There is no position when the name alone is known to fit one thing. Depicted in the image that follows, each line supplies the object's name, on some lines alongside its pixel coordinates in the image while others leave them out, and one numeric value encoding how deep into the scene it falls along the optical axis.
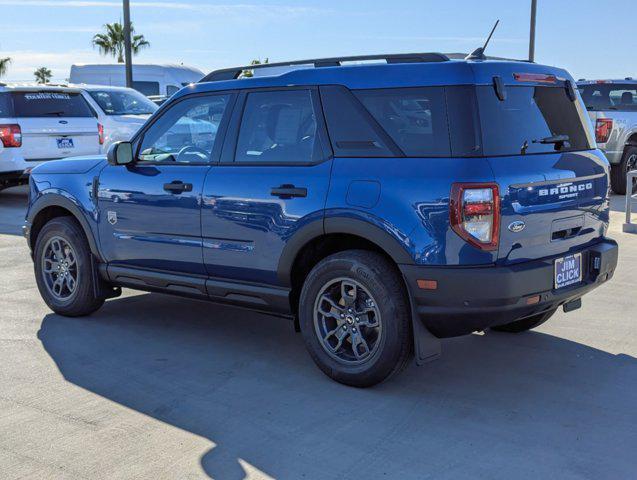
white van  25.20
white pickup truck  13.99
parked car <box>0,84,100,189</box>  12.93
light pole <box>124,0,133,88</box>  20.81
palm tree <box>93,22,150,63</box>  65.50
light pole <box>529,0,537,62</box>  25.36
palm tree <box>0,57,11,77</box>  69.38
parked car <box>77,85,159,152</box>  14.68
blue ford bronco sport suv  4.31
